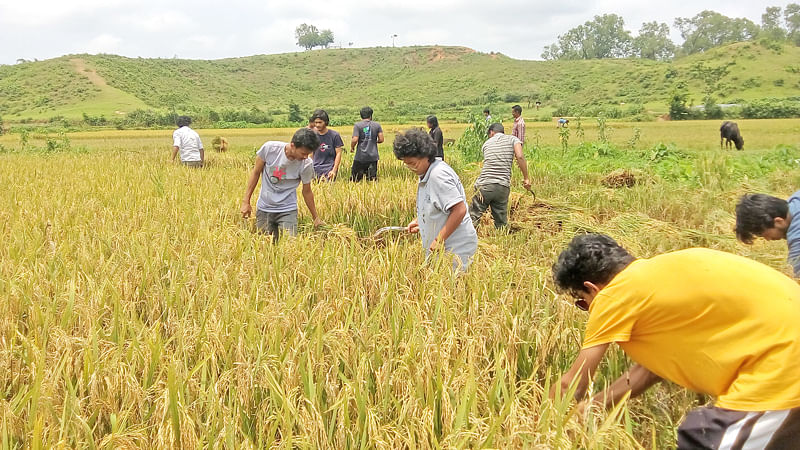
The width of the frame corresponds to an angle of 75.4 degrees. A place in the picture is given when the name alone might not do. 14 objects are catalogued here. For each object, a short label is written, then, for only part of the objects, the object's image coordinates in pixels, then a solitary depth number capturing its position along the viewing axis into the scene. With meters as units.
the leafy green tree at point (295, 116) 47.22
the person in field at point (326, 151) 6.67
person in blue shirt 3.18
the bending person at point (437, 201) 3.39
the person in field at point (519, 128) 10.89
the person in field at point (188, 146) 9.44
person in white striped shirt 6.11
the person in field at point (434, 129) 9.40
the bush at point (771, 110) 33.62
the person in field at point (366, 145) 7.66
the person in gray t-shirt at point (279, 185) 4.57
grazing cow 15.20
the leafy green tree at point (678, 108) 34.38
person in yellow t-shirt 1.65
